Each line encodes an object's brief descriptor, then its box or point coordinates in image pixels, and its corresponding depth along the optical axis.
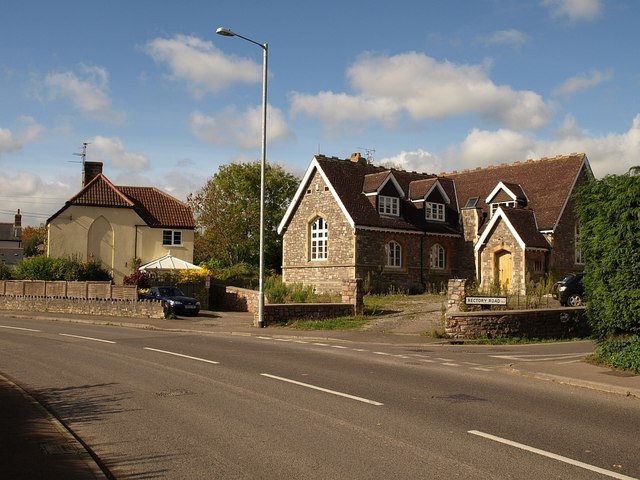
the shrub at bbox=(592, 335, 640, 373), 13.15
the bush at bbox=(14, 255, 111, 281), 41.72
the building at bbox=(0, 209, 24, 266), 107.25
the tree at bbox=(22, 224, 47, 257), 88.85
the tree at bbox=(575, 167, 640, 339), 13.18
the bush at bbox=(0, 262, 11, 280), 49.62
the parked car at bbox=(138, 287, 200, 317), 31.88
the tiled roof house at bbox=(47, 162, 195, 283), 47.19
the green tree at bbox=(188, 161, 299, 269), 62.50
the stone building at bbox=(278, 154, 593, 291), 38.09
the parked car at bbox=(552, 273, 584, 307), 27.80
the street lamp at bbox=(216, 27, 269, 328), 24.66
